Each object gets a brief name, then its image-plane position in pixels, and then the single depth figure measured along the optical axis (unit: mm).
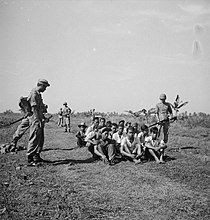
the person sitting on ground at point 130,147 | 7678
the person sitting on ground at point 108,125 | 8797
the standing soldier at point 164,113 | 9829
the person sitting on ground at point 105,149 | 7550
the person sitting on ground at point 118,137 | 8219
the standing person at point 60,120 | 19362
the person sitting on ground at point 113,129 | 8911
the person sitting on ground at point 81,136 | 10445
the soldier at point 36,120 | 6957
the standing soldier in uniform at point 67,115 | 15758
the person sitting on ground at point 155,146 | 7644
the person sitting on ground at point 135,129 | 8297
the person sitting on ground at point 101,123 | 8852
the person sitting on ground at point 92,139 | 8031
